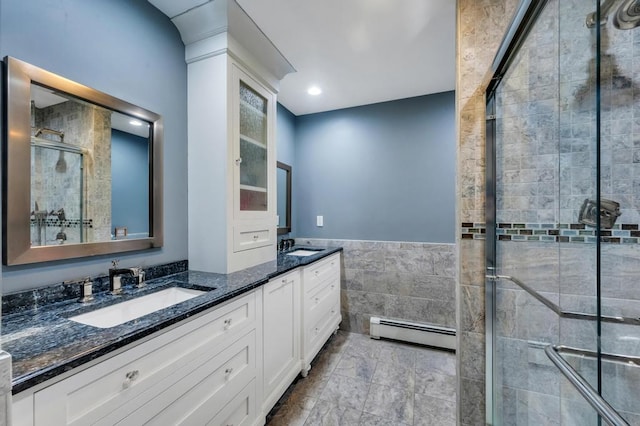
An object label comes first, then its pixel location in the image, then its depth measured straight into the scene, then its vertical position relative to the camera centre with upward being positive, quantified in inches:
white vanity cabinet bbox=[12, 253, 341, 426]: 28.8 -24.4
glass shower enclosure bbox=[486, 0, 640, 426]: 44.3 -0.1
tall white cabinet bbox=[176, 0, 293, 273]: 65.0 +21.2
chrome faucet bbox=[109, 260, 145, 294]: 50.2 -12.5
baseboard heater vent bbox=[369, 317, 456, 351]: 97.4 -46.0
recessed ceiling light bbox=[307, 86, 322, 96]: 101.3 +47.8
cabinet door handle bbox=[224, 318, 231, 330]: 49.9 -21.3
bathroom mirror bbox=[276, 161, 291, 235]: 116.1 +6.8
